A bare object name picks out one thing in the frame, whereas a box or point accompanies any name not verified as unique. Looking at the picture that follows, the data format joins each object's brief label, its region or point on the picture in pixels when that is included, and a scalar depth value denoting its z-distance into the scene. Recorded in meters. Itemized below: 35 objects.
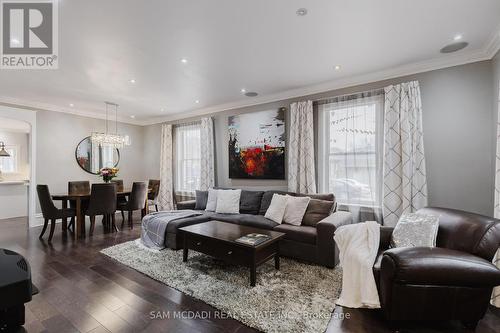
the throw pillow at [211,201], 4.48
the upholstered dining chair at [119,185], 5.45
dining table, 4.19
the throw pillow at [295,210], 3.49
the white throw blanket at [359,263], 2.03
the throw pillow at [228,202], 4.28
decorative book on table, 2.49
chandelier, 5.12
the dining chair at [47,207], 3.97
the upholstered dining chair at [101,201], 4.26
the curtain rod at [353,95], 3.61
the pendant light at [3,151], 6.04
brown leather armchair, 1.67
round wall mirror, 5.83
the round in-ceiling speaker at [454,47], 2.74
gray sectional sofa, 2.91
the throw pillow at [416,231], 2.20
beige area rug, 1.93
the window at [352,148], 3.64
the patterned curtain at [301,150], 4.10
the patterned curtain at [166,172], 6.31
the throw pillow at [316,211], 3.41
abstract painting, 4.55
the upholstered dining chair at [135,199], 4.89
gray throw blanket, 3.58
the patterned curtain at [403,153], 3.21
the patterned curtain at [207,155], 5.44
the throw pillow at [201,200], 4.72
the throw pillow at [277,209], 3.63
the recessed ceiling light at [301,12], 2.14
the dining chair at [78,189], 4.63
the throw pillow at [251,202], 4.29
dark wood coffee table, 2.47
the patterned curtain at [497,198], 2.18
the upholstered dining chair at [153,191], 6.01
